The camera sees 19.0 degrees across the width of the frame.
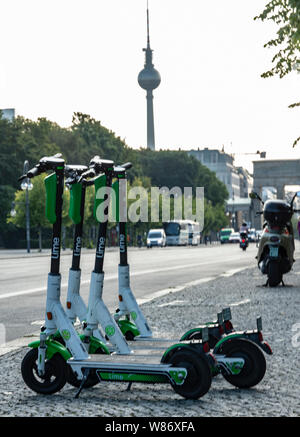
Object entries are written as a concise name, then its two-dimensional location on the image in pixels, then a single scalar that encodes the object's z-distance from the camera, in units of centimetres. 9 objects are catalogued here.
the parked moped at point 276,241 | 1588
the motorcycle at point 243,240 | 5509
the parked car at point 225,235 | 11336
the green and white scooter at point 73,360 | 540
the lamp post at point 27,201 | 5335
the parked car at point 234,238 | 11125
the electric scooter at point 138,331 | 570
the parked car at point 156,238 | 8129
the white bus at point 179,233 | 9262
